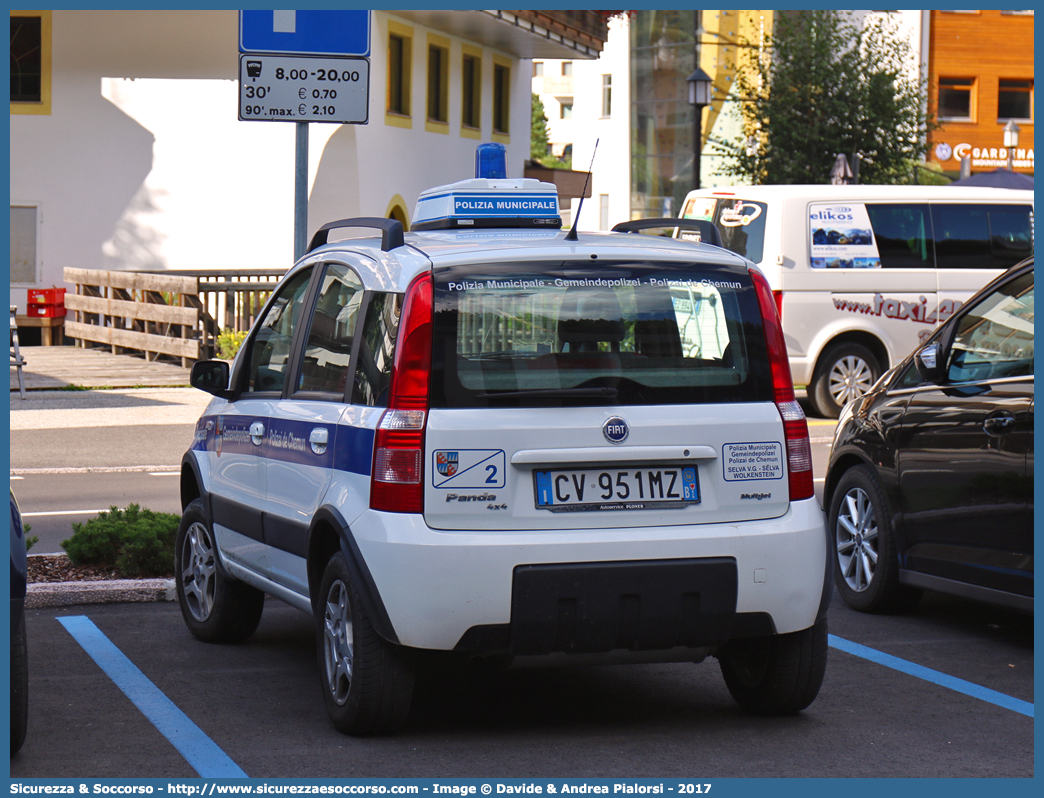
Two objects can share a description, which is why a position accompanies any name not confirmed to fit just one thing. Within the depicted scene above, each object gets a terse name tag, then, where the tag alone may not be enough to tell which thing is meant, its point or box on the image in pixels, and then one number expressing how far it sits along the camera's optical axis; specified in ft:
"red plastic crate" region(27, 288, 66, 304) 78.64
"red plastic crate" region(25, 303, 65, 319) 78.74
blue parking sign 25.58
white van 50.03
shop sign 193.26
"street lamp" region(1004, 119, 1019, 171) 110.24
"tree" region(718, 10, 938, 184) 106.42
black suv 20.01
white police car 15.07
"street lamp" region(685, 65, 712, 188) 79.36
